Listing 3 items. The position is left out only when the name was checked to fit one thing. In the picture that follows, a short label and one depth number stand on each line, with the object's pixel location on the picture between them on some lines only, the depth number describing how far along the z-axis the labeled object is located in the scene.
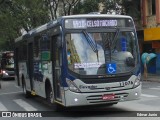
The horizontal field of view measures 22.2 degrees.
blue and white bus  11.25
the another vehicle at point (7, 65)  35.18
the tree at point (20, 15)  30.33
